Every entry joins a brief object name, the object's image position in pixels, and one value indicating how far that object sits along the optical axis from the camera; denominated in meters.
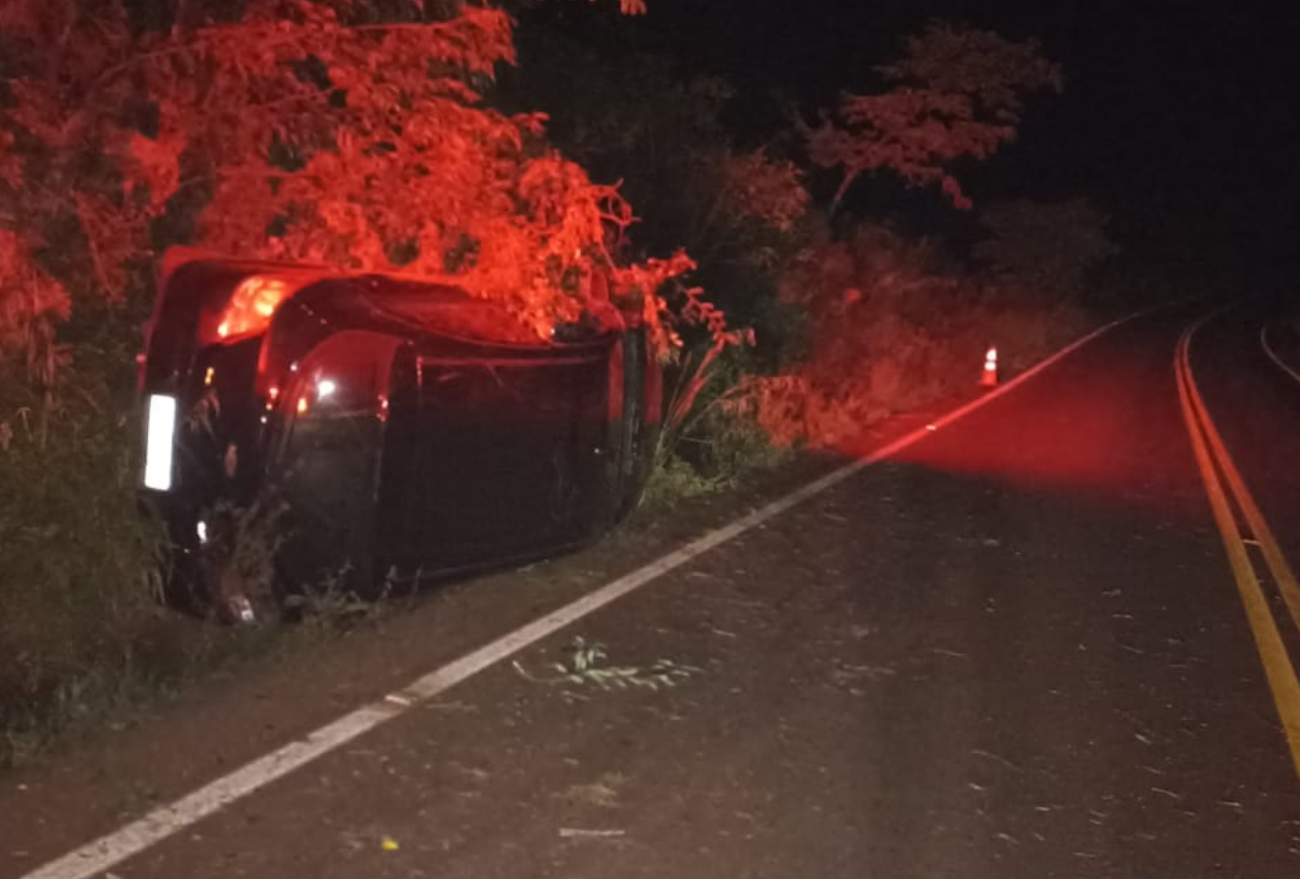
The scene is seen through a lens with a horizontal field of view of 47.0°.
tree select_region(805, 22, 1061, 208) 27.03
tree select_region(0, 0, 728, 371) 8.24
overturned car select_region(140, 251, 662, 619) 6.73
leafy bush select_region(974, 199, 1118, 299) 45.53
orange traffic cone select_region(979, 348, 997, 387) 23.70
